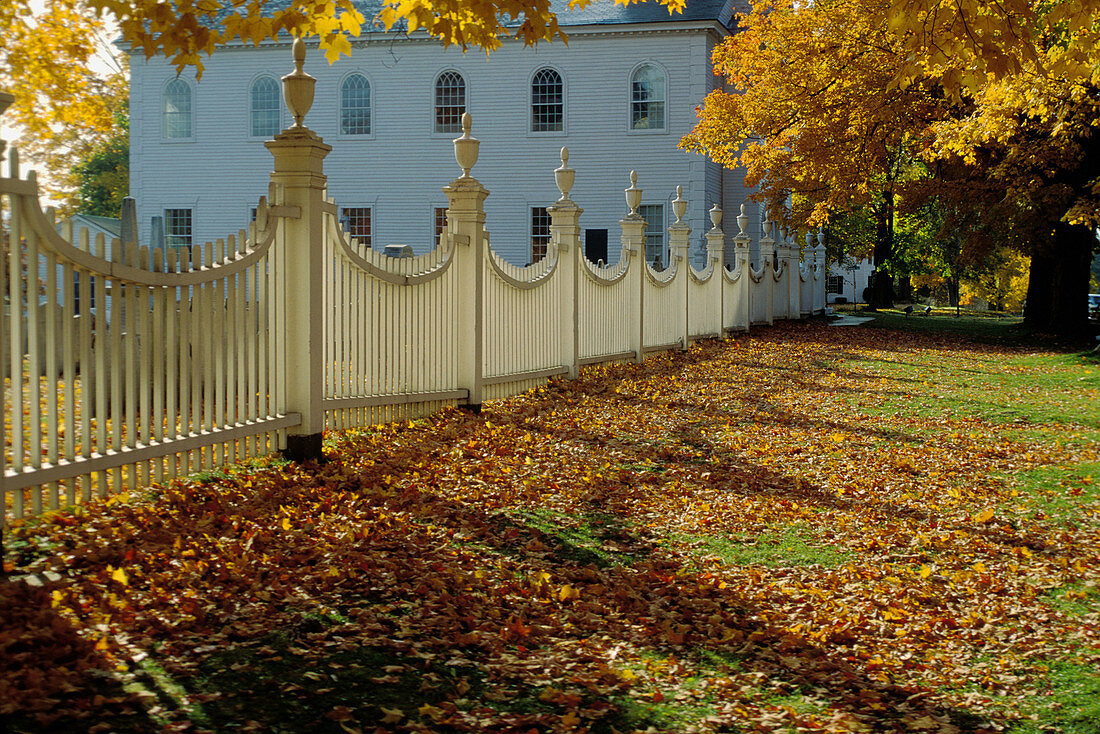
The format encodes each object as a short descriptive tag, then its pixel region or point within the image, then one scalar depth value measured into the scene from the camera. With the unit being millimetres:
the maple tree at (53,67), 14953
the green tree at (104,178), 51125
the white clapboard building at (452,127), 28875
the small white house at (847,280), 58691
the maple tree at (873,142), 21938
